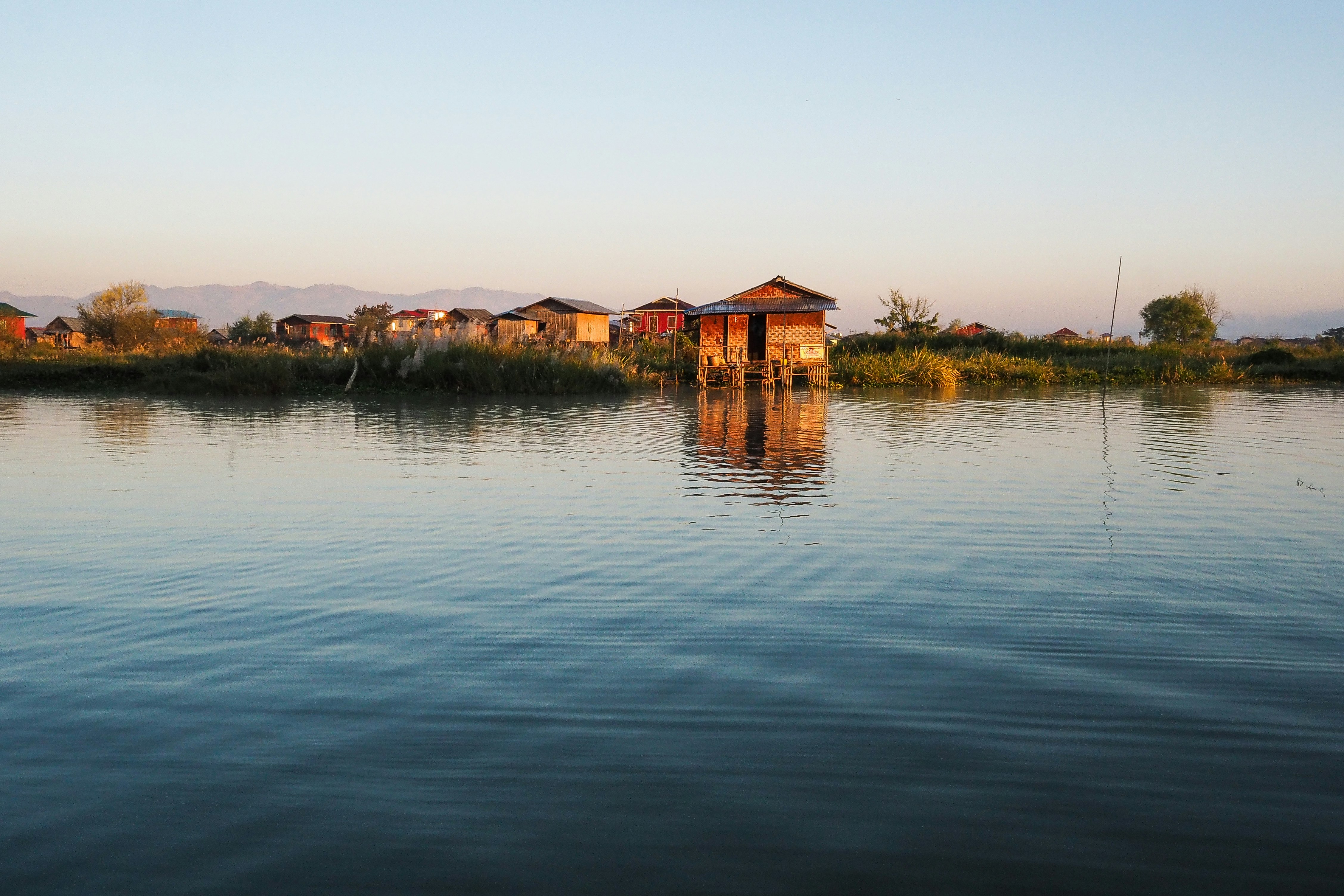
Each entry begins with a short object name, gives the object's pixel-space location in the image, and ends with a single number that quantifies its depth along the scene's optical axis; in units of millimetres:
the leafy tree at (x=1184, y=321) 100625
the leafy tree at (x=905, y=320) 72125
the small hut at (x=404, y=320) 89938
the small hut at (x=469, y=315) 91312
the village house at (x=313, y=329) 98000
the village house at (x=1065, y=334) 119812
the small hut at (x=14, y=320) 81500
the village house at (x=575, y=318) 72875
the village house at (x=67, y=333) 74250
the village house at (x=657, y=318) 68750
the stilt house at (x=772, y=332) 42000
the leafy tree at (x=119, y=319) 70000
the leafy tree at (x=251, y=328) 87250
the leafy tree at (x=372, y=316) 84625
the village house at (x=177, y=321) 76500
